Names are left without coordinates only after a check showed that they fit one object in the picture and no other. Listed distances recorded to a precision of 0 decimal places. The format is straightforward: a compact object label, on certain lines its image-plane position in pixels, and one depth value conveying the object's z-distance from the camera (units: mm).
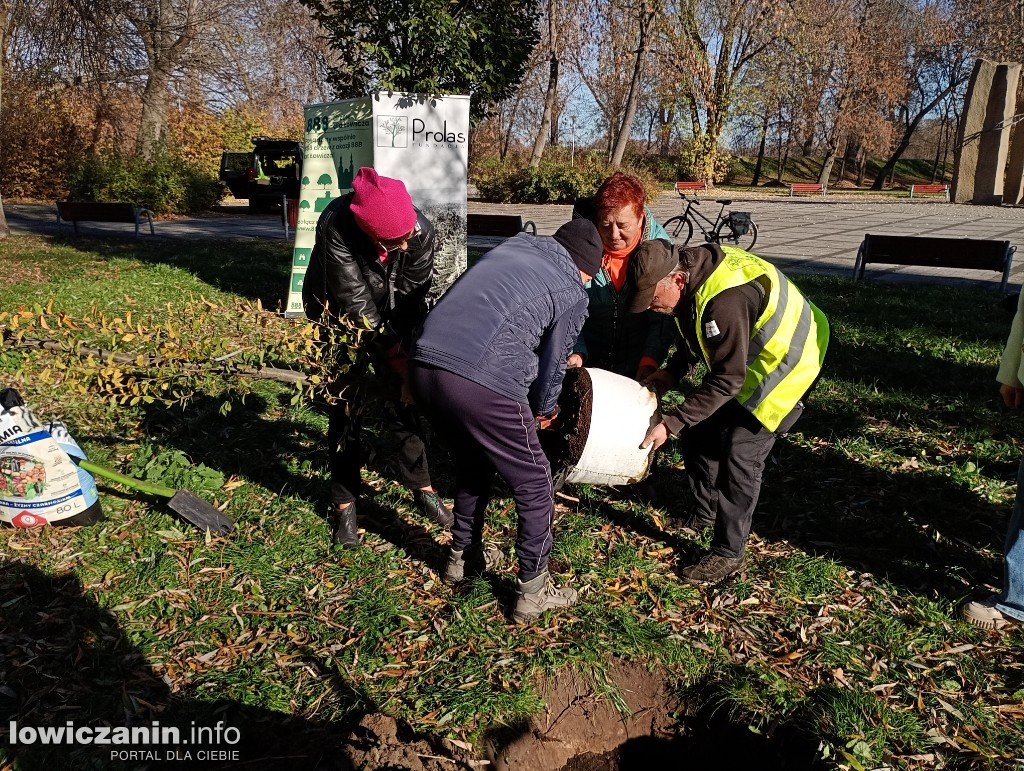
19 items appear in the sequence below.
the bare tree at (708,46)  30172
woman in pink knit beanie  3234
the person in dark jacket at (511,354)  2711
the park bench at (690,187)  31406
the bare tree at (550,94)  25547
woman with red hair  3660
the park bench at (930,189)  30781
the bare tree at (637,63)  19375
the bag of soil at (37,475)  3727
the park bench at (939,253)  8867
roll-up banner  7383
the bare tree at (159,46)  15305
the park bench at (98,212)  14391
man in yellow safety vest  3049
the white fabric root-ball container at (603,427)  3252
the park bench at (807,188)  30973
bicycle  13094
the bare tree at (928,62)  37062
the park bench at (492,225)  11719
